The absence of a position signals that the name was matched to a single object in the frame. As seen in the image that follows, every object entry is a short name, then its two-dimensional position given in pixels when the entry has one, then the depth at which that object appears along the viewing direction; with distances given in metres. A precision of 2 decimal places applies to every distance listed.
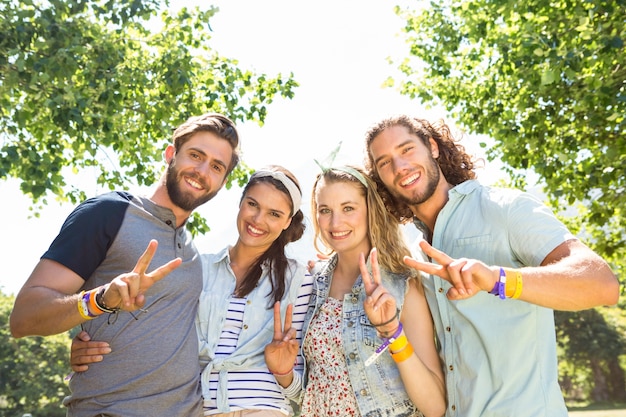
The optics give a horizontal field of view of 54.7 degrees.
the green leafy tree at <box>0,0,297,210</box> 8.30
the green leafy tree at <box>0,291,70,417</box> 32.12
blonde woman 3.44
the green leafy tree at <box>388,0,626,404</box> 8.42
